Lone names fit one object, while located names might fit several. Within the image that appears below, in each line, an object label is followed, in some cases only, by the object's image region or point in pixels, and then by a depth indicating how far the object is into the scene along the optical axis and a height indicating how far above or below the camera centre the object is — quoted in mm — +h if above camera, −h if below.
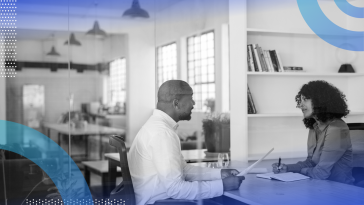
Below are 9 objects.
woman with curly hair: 2004 -205
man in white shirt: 1665 -268
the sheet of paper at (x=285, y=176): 1944 -410
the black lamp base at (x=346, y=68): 2100 +160
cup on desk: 1870 -334
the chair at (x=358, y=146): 2113 -286
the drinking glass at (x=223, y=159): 1906 -315
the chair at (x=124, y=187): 1563 -400
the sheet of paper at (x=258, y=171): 1954 -382
